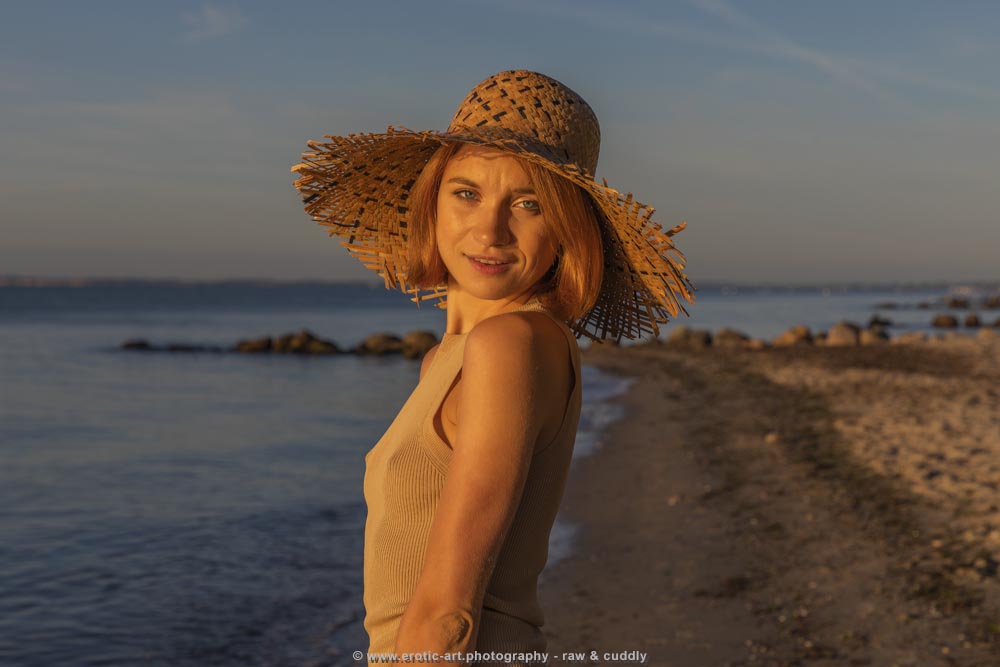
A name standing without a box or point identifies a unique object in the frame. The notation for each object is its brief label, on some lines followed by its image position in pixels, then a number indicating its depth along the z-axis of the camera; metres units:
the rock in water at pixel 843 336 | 33.88
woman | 1.53
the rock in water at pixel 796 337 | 36.45
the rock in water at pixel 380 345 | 39.72
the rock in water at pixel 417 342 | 38.47
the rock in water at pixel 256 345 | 41.38
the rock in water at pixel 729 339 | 36.03
